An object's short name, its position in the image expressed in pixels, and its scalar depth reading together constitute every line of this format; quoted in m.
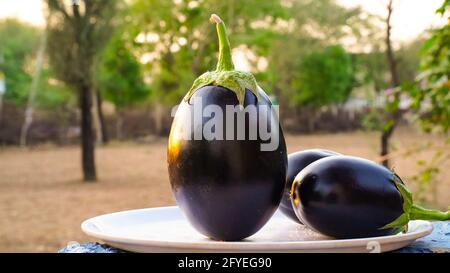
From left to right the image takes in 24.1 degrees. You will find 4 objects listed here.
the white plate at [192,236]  0.60
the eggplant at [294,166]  0.73
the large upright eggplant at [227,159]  0.66
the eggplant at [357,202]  0.66
